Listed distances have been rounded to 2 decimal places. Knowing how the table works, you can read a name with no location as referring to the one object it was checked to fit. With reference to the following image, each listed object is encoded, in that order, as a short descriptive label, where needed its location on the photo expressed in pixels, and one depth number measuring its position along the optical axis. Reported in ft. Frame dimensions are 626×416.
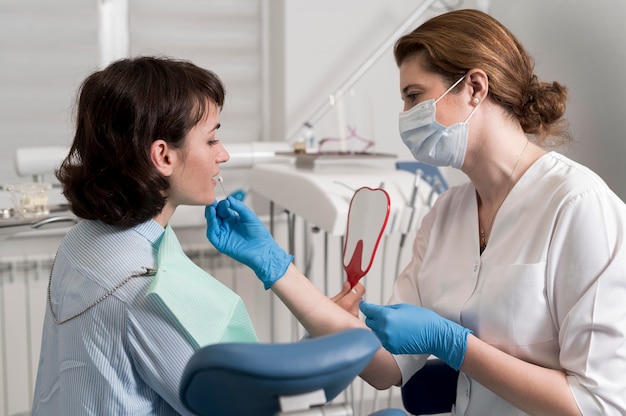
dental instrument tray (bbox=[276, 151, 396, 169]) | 7.15
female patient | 3.31
